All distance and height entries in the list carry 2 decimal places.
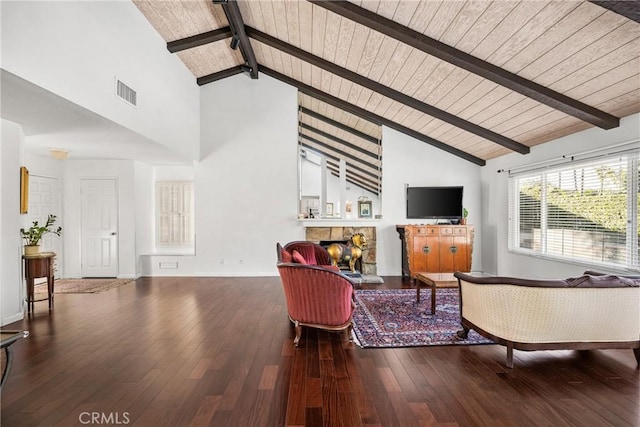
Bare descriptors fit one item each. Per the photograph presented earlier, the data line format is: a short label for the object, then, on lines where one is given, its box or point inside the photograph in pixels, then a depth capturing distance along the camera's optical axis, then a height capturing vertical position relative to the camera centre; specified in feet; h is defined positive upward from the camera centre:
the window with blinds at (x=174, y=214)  23.68 -0.16
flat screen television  21.43 +0.58
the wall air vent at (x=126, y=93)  12.83 +4.78
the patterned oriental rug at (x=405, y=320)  10.64 -4.13
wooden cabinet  20.21 -2.24
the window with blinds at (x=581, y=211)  12.30 -0.01
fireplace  22.03 -1.72
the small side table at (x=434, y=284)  12.65 -2.81
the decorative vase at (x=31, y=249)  14.51 -1.64
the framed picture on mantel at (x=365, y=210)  22.65 +0.08
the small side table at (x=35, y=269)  14.38 -2.50
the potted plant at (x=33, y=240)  14.53 -1.24
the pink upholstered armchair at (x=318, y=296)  10.25 -2.69
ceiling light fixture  16.87 +3.00
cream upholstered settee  8.57 -2.67
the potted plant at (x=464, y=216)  21.13 -0.32
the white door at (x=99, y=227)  21.76 -0.99
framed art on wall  13.58 +0.98
